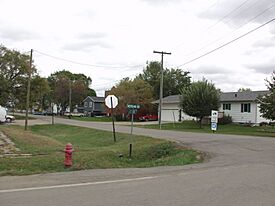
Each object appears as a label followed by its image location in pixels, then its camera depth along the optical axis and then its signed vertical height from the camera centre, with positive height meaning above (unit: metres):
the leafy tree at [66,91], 77.75 +5.59
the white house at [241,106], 37.45 +1.63
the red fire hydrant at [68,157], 9.38 -1.40
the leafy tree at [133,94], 53.03 +3.71
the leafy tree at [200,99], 35.86 +2.19
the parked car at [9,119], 44.18 -1.41
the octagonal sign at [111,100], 14.72 +0.67
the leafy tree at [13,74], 50.09 +6.02
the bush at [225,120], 39.75 -0.17
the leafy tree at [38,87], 52.53 +4.13
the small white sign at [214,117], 25.69 +0.09
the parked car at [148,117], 53.49 -0.34
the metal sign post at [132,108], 13.27 +0.29
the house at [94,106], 82.17 +1.99
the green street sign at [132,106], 13.26 +0.38
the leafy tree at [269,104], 27.18 +1.53
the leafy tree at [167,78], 70.67 +9.12
